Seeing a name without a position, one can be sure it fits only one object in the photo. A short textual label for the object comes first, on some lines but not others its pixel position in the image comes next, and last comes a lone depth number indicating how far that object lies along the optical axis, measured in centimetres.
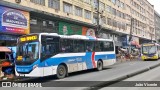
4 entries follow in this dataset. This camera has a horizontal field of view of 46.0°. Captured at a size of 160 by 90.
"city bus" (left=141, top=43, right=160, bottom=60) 2582
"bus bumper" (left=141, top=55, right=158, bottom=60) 2568
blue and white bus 1033
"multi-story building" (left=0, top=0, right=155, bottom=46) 1882
